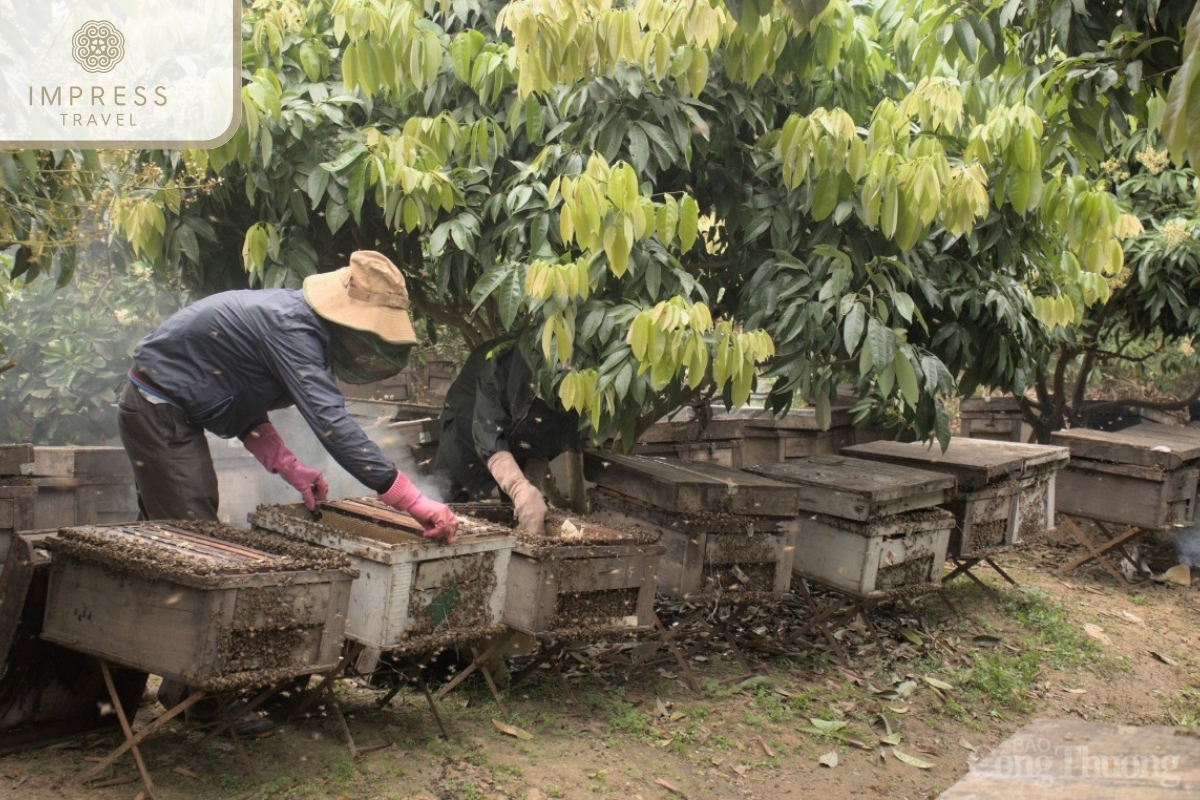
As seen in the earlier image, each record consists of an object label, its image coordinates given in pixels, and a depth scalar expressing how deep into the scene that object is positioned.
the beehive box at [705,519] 4.93
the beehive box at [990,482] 6.24
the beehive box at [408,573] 3.70
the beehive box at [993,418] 10.41
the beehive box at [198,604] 3.23
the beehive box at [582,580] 4.17
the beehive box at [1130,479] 7.57
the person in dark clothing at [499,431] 4.97
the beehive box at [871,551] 5.50
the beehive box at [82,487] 5.01
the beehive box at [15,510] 4.37
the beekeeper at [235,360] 4.14
